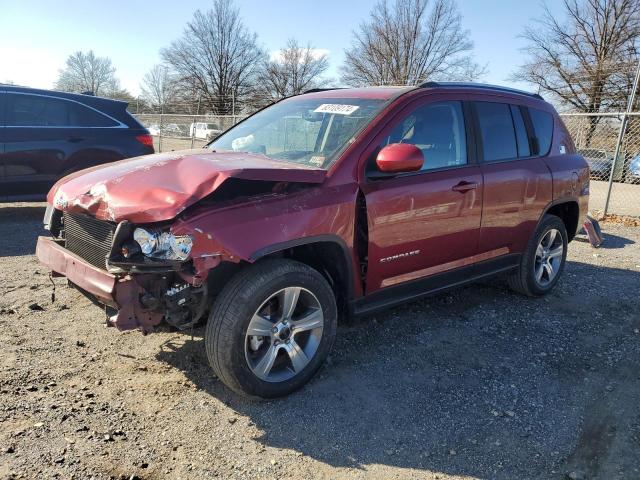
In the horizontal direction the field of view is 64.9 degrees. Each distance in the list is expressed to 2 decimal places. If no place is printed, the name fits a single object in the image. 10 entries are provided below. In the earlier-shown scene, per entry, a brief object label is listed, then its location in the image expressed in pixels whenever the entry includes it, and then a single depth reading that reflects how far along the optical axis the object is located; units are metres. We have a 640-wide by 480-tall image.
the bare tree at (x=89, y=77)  63.09
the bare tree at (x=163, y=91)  53.23
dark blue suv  6.73
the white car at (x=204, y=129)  21.08
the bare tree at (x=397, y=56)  40.41
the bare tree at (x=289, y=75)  50.41
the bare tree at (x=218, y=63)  53.69
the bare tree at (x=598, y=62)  29.64
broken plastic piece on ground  7.43
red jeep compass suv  2.71
